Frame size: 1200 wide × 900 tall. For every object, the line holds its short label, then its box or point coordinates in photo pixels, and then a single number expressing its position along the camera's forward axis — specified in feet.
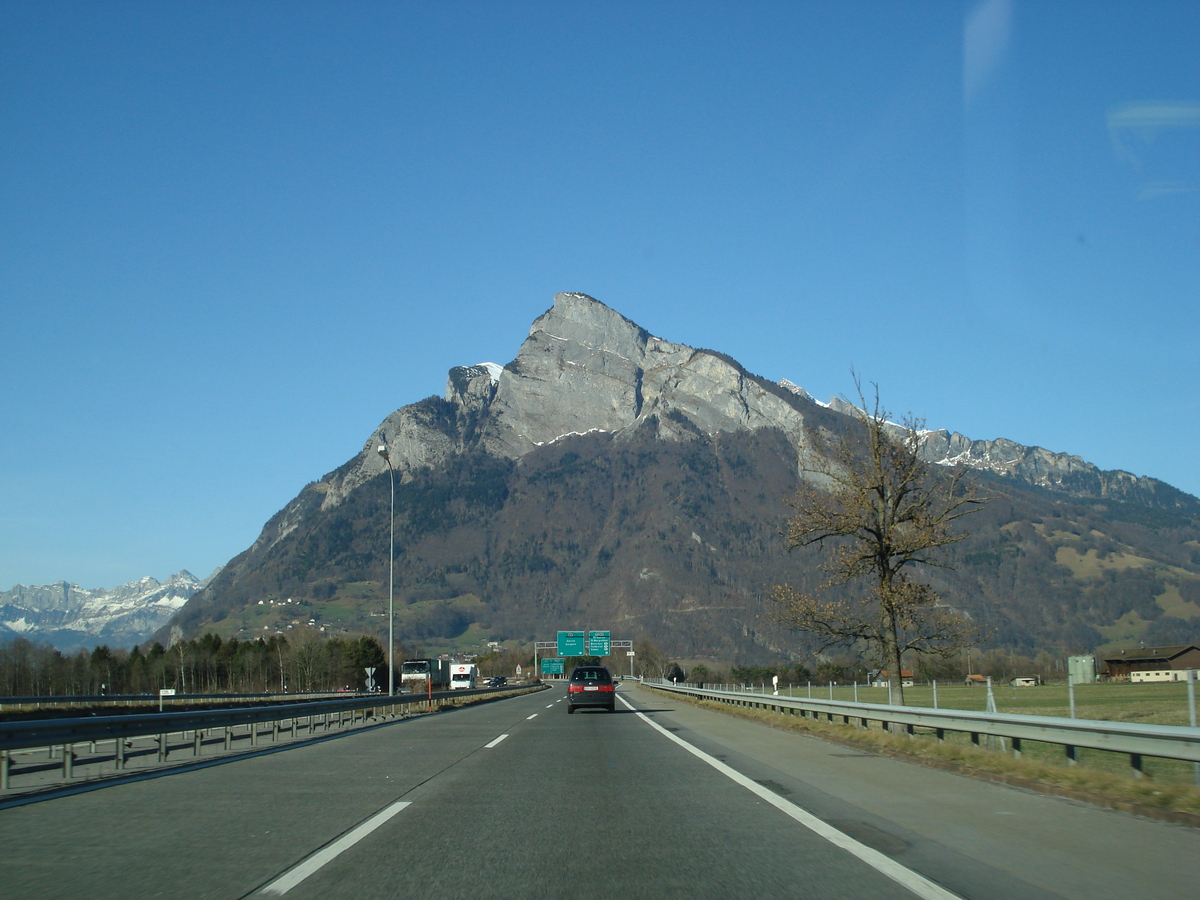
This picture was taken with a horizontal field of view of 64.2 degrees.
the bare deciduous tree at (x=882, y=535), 86.84
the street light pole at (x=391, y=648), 124.26
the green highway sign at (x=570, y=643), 344.49
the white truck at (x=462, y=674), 320.91
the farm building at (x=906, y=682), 333.74
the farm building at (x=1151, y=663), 306.35
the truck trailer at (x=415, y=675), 233.88
